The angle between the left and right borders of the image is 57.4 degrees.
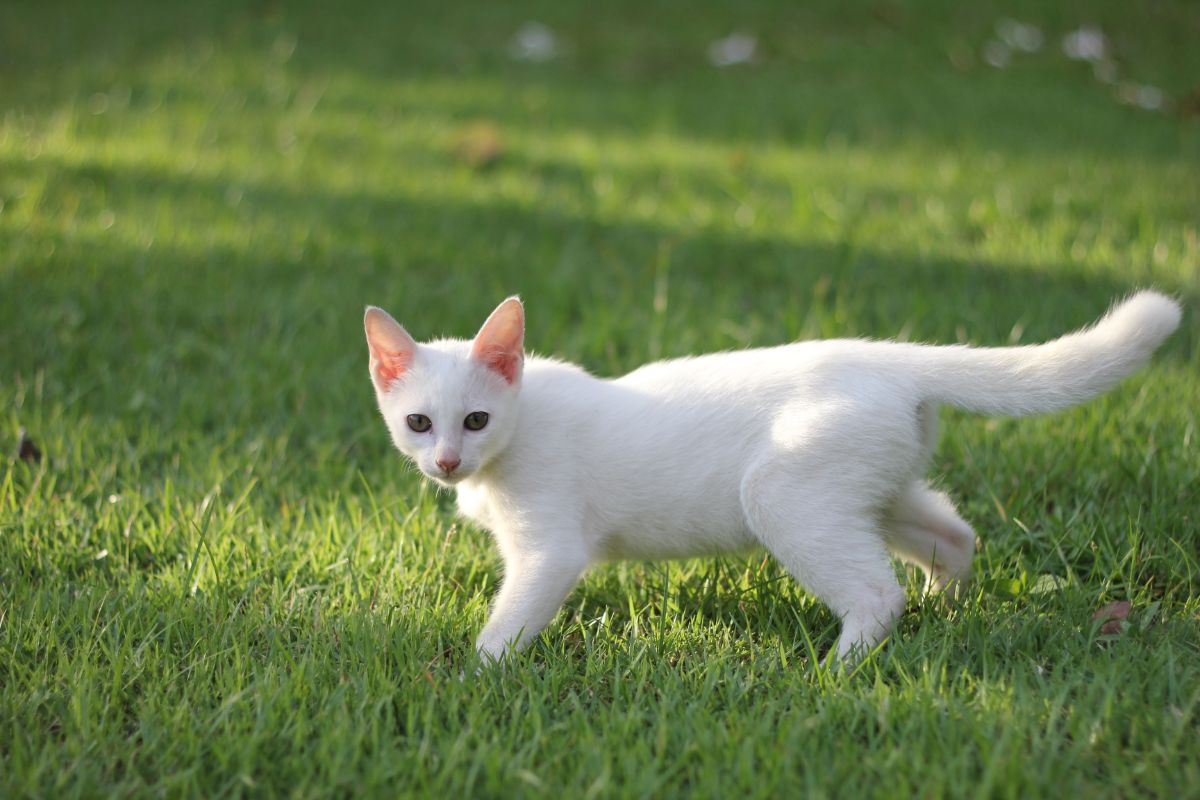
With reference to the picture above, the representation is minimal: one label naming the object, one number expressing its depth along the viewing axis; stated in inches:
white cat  95.3
